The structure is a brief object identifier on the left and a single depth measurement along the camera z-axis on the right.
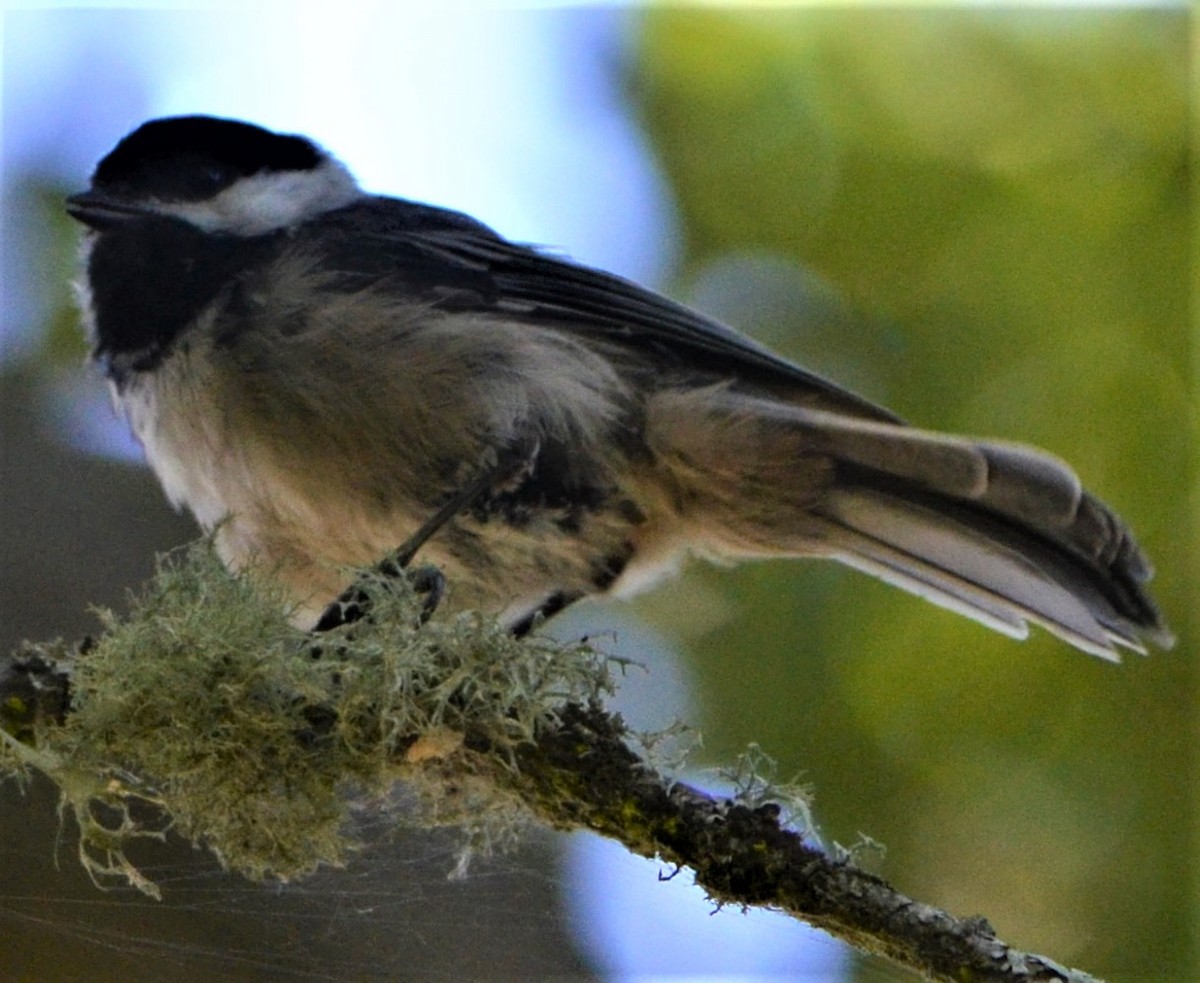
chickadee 3.13
